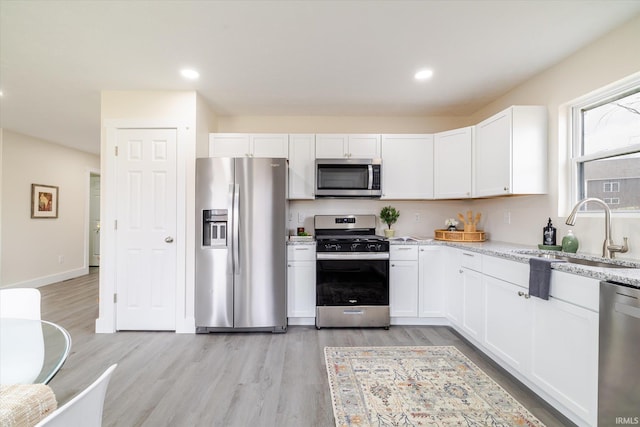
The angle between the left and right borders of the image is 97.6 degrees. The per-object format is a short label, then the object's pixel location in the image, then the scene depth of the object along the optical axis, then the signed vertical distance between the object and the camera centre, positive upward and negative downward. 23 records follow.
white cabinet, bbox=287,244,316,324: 3.08 -0.74
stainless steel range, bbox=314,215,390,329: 3.01 -0.74
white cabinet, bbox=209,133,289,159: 3.34 +0.81
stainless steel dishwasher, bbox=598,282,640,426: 1.25 -0.65
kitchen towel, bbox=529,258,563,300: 1.70 -0.38
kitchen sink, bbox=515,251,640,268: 1.77 -0.31
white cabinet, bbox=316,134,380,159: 3.37 +0.82
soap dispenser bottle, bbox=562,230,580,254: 2.11 -0.21
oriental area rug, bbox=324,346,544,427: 1.66 -1.21
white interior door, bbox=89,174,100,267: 6.29 -0.18
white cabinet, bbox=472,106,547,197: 2.47 +0.59
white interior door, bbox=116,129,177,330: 2.93 -0.18
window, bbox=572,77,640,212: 1.93 +0.52
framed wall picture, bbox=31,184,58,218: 4.64 +0.19
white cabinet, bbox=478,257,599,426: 1.46 -0.74
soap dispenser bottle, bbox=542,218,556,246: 2.32 -0.16
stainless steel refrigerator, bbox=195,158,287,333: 2.87 -0.31
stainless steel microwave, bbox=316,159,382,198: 3.23 +0.42
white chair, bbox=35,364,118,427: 0.56 -0.43
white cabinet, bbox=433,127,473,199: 3.07 +0.59
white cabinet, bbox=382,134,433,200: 3.39 +0.61
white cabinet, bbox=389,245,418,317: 3.07 -0.72
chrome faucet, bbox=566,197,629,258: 1.82 -0.16
